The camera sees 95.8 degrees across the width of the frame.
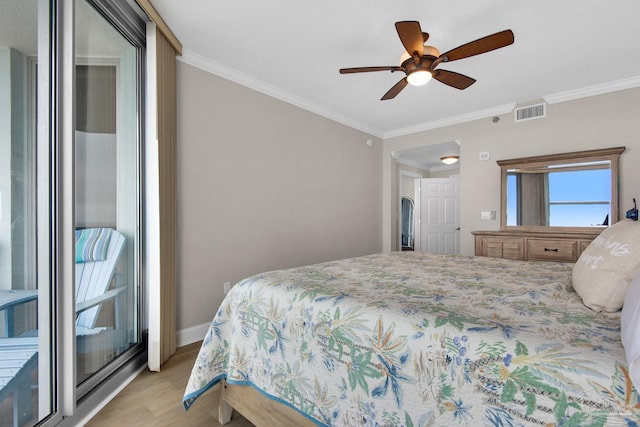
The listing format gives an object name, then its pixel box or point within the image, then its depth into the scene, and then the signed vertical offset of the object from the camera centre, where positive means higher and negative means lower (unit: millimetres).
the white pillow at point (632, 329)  611 -277
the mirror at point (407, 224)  8195 -293
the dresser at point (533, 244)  3066 -351
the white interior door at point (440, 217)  5402 -60
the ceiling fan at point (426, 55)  1777 +1093
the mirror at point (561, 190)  3133 +278
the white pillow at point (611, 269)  986 -204
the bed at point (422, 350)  714 -426
